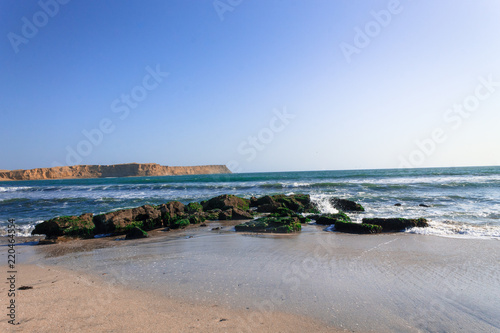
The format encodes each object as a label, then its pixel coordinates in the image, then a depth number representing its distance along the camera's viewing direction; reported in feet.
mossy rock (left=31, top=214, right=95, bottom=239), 28.22
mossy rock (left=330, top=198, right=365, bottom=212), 43.48
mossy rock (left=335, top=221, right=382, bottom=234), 26.66
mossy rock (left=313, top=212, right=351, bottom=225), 32.24
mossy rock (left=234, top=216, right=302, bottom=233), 27.50
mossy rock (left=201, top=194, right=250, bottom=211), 45.45
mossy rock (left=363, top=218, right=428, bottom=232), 27.58
